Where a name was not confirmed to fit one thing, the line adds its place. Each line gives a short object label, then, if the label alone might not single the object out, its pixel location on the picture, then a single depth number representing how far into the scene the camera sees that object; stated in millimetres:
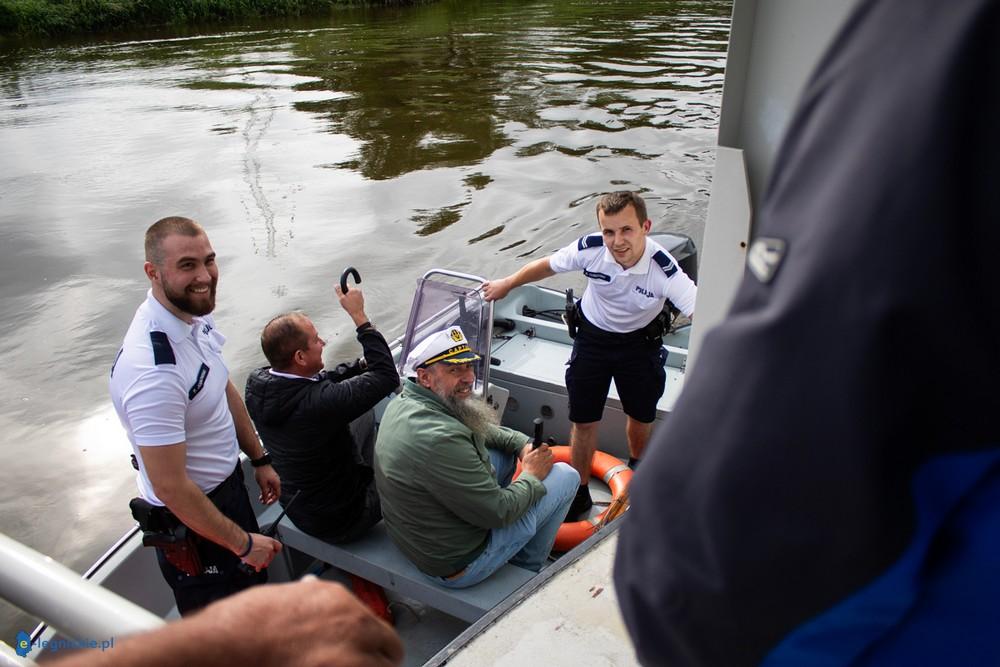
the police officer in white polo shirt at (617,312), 3631
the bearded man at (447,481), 2738
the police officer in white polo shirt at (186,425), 2498
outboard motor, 6215
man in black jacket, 2973
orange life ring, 3617
